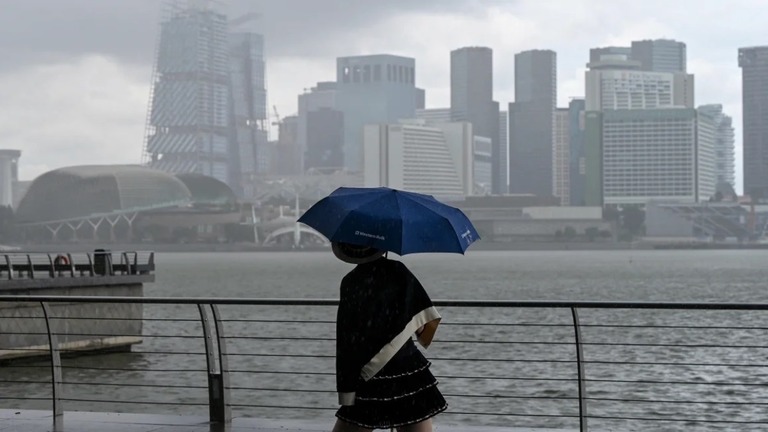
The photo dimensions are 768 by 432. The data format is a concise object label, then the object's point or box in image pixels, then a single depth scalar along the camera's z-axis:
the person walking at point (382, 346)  6.06
